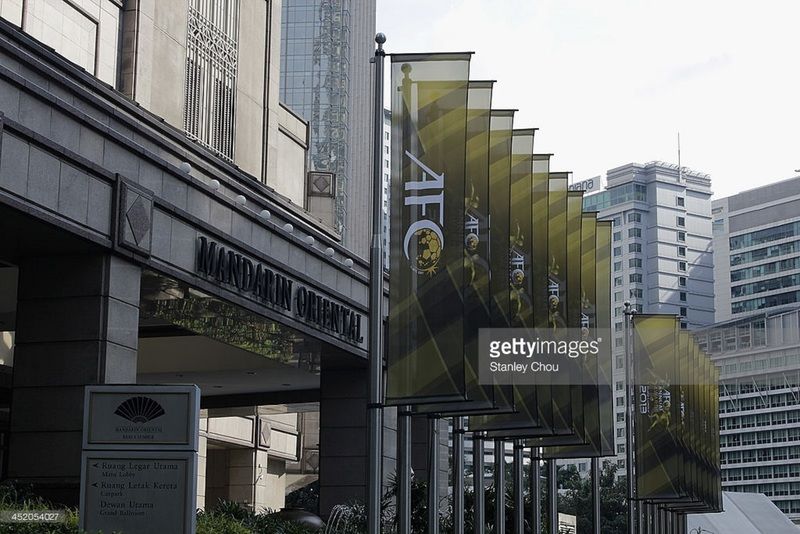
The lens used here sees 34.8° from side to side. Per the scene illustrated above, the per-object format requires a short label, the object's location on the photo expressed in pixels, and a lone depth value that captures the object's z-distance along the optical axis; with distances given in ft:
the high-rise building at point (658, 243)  580.30
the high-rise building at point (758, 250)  513.86
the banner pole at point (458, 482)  65.98
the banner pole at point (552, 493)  89.25
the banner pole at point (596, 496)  100.81
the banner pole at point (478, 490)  72.23
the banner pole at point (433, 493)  59.93
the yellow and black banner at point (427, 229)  51.24
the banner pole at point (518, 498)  81.56
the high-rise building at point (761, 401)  474.49
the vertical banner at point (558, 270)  71.41
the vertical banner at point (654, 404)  99.71
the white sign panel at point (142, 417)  40.91
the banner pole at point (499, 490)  76.38
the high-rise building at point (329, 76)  294.25
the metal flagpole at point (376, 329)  48.14
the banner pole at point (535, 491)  83.87
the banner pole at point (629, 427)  105.29
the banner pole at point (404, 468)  56.39
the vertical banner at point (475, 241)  56.03
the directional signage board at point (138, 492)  40.42
